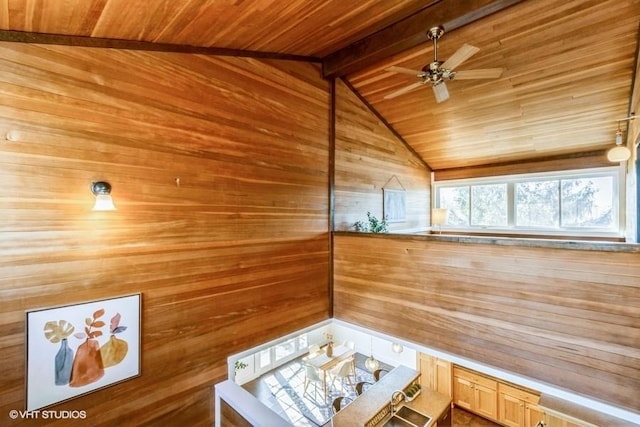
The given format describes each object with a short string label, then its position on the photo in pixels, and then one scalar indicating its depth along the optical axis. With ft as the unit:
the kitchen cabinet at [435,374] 18.63
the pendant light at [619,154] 12.41
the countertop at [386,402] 13.46
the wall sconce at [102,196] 7.65
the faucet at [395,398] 14.97
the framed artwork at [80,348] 7.19
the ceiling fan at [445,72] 8.35
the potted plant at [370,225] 15.24
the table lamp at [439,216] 21.04
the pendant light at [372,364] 19.72
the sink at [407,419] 14.43
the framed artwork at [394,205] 17.67
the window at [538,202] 16.81
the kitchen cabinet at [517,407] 16.20
